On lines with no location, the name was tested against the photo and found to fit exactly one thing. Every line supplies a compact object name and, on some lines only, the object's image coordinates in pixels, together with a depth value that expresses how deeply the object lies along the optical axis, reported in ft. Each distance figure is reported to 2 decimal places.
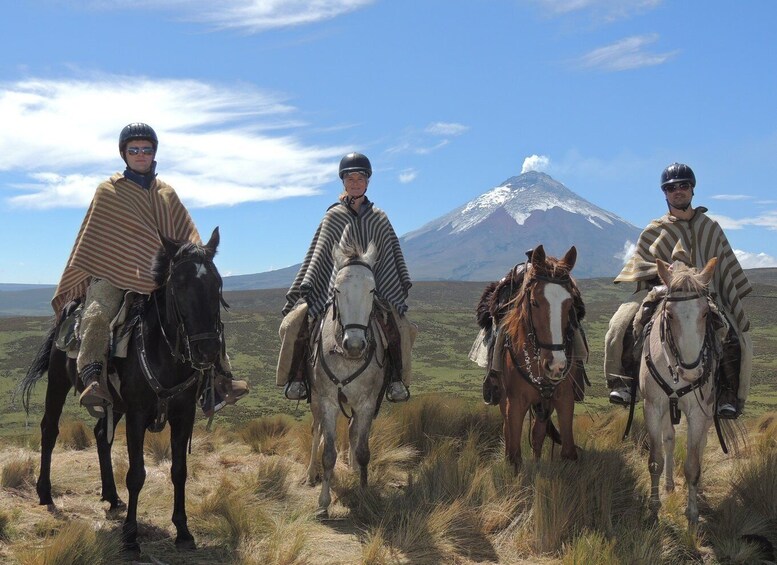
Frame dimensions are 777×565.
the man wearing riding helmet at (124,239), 18.31
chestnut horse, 17.99
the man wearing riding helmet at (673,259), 21.83
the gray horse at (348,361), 19.06
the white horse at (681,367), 17.48
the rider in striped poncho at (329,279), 22.35
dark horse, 15.55
